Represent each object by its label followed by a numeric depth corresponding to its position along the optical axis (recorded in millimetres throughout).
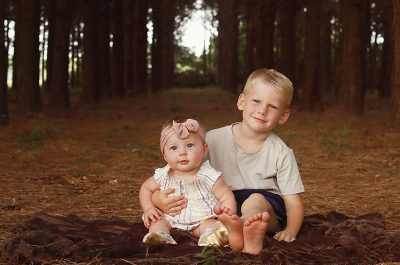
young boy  4105
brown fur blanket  3477
